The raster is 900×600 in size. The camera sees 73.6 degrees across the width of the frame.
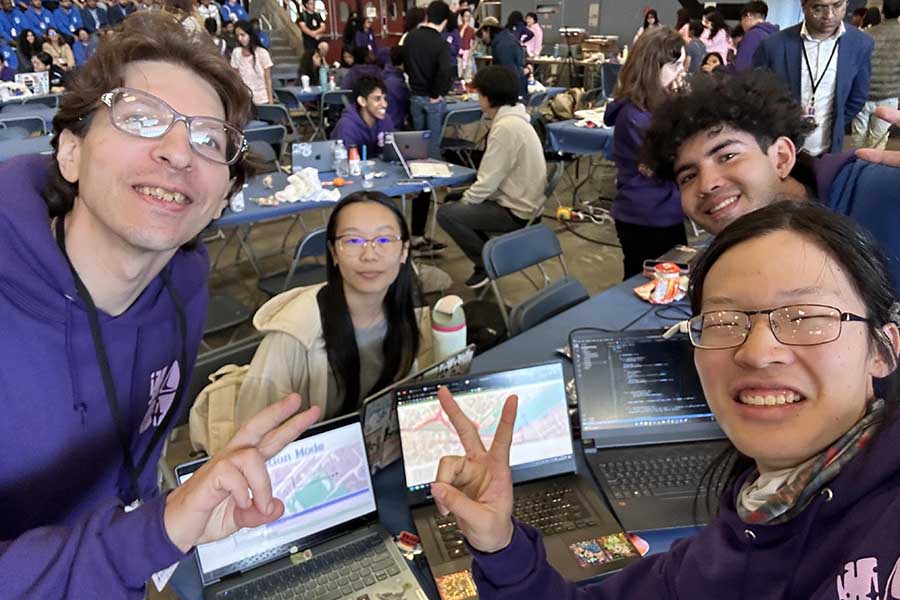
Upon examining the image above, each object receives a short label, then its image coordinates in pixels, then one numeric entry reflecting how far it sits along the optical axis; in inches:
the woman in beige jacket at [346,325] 70.8
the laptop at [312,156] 167.3
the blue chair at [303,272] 117.8
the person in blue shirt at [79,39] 402.6
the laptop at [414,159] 169.3
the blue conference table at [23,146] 145.0
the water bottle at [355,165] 170.6
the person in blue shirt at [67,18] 469.4
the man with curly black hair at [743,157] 65.1
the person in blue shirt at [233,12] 483.8
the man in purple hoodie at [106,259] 43.7
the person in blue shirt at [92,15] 477.4
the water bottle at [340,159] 169.9
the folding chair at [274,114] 263.3
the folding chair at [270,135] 191.1
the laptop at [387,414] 53.5
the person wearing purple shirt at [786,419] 32.6
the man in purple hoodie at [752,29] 235.1
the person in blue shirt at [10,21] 437.1
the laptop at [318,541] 47.1
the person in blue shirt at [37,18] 450.6
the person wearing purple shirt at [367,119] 185.9
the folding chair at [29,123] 192.4
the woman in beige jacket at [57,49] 389.2
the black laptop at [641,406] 62.0
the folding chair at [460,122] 248.4
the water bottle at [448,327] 73.5
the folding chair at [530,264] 89.4
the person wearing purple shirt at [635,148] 127.4
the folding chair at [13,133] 170.6
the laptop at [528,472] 50.3
